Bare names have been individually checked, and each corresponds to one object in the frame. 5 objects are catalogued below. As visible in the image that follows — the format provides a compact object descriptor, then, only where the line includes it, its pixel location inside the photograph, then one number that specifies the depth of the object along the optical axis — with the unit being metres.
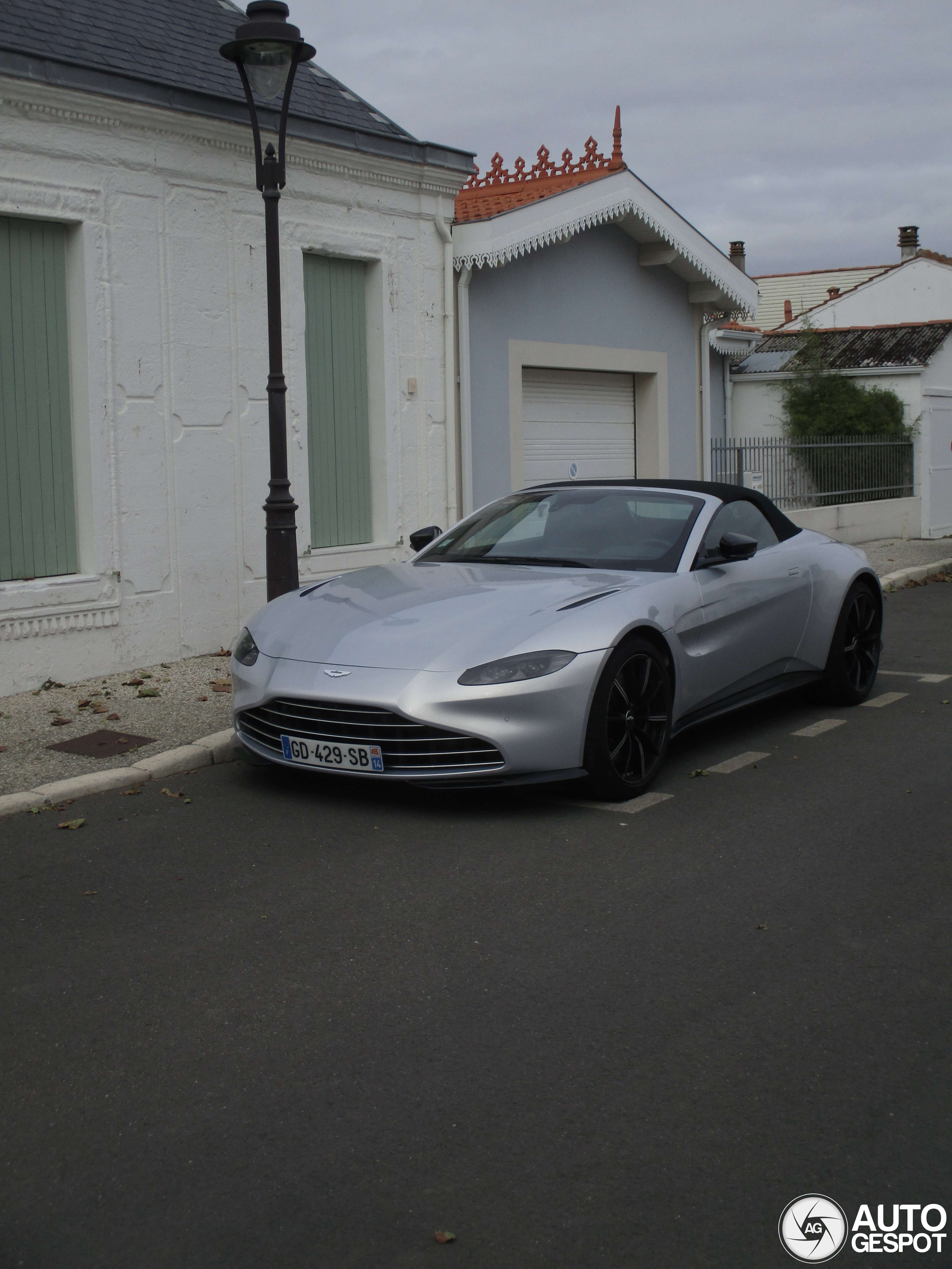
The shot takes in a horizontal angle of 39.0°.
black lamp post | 7.83
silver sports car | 5.70
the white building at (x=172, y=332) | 8.89
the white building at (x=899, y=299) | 37.22
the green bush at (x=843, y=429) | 19.03
